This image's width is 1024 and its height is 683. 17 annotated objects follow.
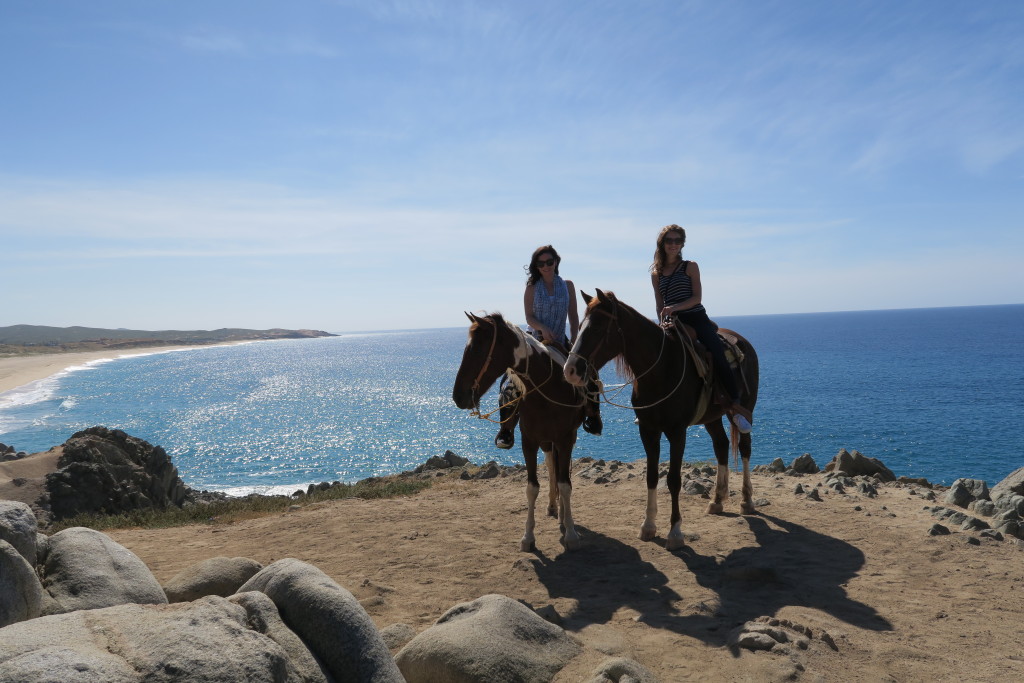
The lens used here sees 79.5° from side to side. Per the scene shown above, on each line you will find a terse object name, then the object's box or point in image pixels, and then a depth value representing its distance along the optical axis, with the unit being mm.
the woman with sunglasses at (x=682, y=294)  8352
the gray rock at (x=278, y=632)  3783
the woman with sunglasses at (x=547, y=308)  8516
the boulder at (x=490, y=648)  4734
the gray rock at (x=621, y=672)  4555
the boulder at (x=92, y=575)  5230
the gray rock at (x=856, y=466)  13266
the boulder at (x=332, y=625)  4059
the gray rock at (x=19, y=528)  5176
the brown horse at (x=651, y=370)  7418
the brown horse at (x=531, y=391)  7254
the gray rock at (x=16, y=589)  4461
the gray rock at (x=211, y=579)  6375
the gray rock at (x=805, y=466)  13641
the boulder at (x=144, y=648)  2834
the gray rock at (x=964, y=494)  9742
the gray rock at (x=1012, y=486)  10459
